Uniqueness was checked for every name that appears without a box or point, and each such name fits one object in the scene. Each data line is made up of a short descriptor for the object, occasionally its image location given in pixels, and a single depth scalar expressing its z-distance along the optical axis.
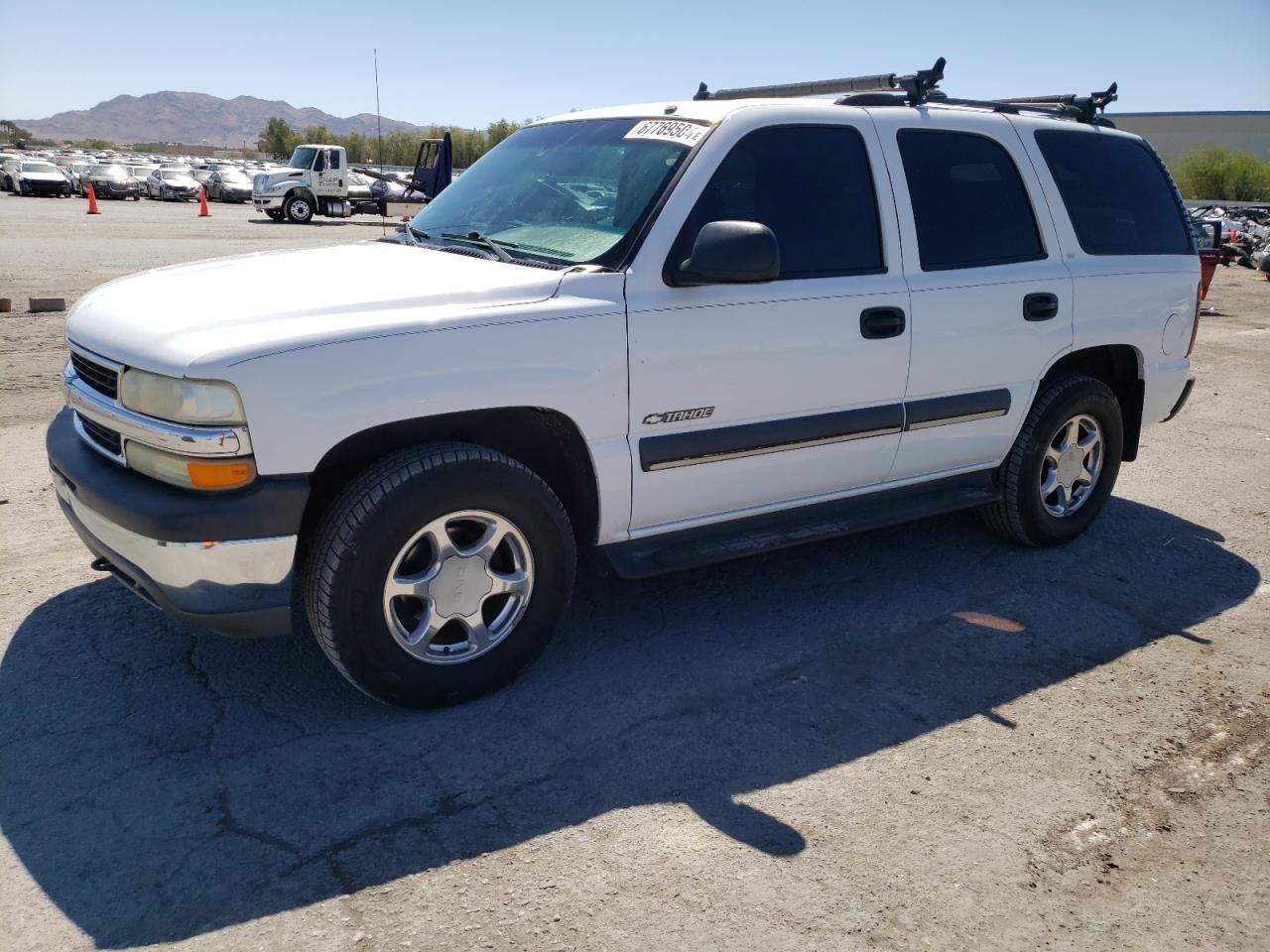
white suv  2.99
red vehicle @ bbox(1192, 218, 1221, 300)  13.14
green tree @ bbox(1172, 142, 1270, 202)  65.06
